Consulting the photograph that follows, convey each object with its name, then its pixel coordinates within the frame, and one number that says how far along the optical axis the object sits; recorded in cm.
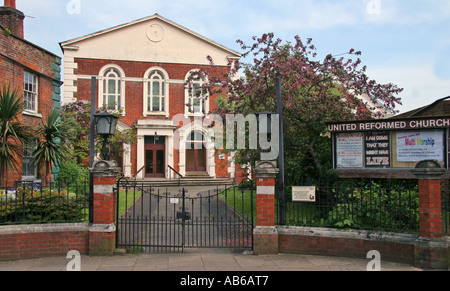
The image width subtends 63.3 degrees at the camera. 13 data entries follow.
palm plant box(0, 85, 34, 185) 1108
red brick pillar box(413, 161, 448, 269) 658
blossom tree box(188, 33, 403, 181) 1015
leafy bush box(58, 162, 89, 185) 1531
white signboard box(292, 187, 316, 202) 780
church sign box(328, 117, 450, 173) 820
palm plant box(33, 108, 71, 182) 1218
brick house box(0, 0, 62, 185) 1270
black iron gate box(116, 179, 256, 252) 793
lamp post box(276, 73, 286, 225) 804
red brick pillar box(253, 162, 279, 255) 763
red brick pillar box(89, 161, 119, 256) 752
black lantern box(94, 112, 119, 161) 775
